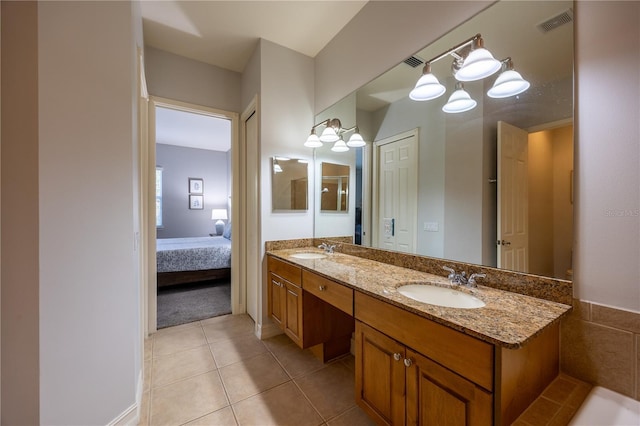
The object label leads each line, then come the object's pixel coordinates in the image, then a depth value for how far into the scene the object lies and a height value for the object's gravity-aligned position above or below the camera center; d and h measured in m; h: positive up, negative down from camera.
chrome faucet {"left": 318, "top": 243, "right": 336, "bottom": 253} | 2.34 -0.34
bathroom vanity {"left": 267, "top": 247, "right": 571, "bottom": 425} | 0.78 -0.52
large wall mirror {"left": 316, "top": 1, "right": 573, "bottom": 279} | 1.08 +0.33
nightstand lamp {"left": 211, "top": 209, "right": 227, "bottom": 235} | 6.14 -0.11
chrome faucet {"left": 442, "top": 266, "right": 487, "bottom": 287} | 1.27 -0.35
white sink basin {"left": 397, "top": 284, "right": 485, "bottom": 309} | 1.19 -0.44
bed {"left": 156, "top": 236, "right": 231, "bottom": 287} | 3.64 -0.76
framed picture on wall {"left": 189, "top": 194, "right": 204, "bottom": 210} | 6.20 +0.26
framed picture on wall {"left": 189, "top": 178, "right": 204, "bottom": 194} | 6.20 +0.68
